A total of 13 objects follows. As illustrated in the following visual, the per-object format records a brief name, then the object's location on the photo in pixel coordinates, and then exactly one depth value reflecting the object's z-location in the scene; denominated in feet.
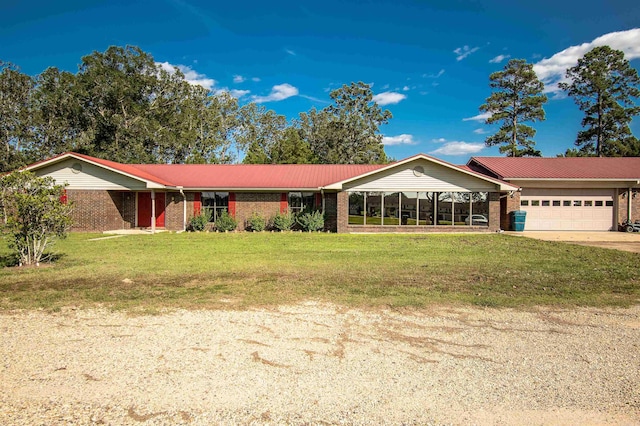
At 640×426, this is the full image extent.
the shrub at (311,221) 68.64
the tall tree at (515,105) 126.52
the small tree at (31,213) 31.32
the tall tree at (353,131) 141.49
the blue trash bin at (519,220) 69.77
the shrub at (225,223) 69.46
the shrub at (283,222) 68.90
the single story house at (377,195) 67.82
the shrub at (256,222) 69.26
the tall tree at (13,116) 120.78
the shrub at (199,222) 69.21
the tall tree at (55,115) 123.44
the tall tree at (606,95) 124.06
